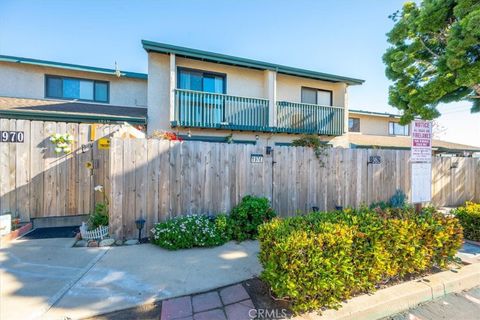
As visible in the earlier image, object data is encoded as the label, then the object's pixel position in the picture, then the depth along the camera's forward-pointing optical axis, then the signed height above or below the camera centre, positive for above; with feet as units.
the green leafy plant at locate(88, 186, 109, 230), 16.55 -4.17
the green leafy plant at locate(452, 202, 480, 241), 16.28 -4.24
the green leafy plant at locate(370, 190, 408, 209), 24.02 -4.22
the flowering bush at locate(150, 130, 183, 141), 18.63 +2.00
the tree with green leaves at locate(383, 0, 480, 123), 14.20 +7.68
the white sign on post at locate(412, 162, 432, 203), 13.08 -1.18
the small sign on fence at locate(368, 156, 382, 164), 23.55 +0.18
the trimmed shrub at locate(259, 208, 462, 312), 8.16 -3.63
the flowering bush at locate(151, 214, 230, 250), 14.65 -4.77
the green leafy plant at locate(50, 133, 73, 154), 18.19 +1.43
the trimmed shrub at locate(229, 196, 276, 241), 16.47 -4.17
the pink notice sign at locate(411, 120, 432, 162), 13.07 +1.19
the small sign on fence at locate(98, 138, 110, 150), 19.54 +1.42
